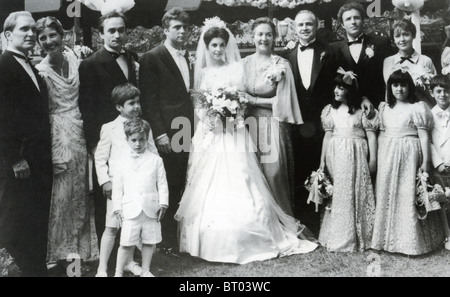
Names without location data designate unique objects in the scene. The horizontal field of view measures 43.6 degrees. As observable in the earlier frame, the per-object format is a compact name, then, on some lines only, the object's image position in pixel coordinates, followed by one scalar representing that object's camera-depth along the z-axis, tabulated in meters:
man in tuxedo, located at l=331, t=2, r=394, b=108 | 4.88
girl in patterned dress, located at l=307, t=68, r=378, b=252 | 4.77
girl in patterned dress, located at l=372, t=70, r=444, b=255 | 4.70
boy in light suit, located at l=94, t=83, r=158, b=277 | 4.49
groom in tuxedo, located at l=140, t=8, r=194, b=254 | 4.78
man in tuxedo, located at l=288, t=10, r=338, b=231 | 4.89
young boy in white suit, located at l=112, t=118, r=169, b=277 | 4.39
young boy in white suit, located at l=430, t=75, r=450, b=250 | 4.79
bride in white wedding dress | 4.56
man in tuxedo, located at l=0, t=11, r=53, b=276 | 4.39
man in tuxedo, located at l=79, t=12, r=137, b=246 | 4.62
